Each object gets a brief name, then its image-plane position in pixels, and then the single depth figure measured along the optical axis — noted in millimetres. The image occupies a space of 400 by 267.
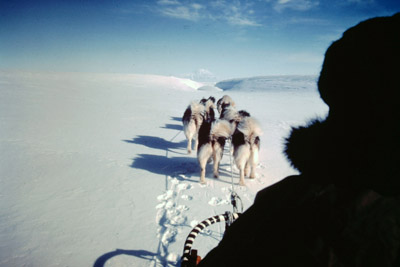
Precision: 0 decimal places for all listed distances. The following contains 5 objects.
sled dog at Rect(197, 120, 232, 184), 5402
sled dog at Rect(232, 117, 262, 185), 5238
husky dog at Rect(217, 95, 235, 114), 11680
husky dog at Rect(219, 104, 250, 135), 7279
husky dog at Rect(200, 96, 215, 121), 9836
